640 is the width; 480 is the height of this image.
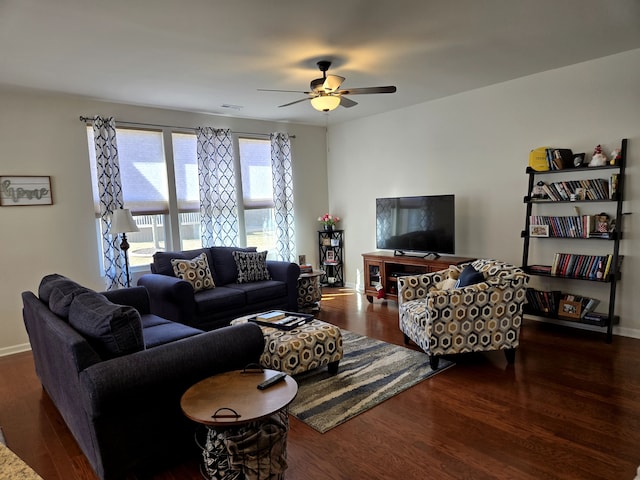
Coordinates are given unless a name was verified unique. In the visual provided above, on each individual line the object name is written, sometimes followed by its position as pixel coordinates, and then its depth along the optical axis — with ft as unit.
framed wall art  13.58
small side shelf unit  21.95
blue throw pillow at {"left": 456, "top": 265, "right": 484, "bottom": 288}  11.30
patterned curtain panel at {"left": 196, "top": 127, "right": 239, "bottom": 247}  17.83
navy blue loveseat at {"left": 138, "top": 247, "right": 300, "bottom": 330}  13.57
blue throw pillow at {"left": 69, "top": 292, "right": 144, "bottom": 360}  6.84
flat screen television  16.24
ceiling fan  11.71
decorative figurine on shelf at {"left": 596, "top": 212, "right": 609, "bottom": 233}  12.69
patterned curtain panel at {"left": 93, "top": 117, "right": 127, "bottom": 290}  15.17
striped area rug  9.13
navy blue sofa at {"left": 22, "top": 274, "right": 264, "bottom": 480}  6.47
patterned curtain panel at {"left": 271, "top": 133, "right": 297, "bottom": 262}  20.45
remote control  6.79
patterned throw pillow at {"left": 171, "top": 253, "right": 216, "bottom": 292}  14.87
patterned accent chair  10.85
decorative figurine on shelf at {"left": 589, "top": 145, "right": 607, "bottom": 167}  12.75
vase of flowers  21.76
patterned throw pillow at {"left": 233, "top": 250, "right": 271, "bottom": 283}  16.34
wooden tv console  16.44
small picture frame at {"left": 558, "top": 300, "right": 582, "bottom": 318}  13.35
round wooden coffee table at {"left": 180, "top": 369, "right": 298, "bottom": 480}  6.04
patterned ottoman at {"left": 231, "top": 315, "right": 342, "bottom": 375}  10.02
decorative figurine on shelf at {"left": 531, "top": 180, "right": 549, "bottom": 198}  14.01
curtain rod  14.93
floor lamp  14.23
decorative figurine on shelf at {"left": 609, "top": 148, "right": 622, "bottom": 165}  12.38
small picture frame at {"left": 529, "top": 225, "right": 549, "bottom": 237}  13.85
